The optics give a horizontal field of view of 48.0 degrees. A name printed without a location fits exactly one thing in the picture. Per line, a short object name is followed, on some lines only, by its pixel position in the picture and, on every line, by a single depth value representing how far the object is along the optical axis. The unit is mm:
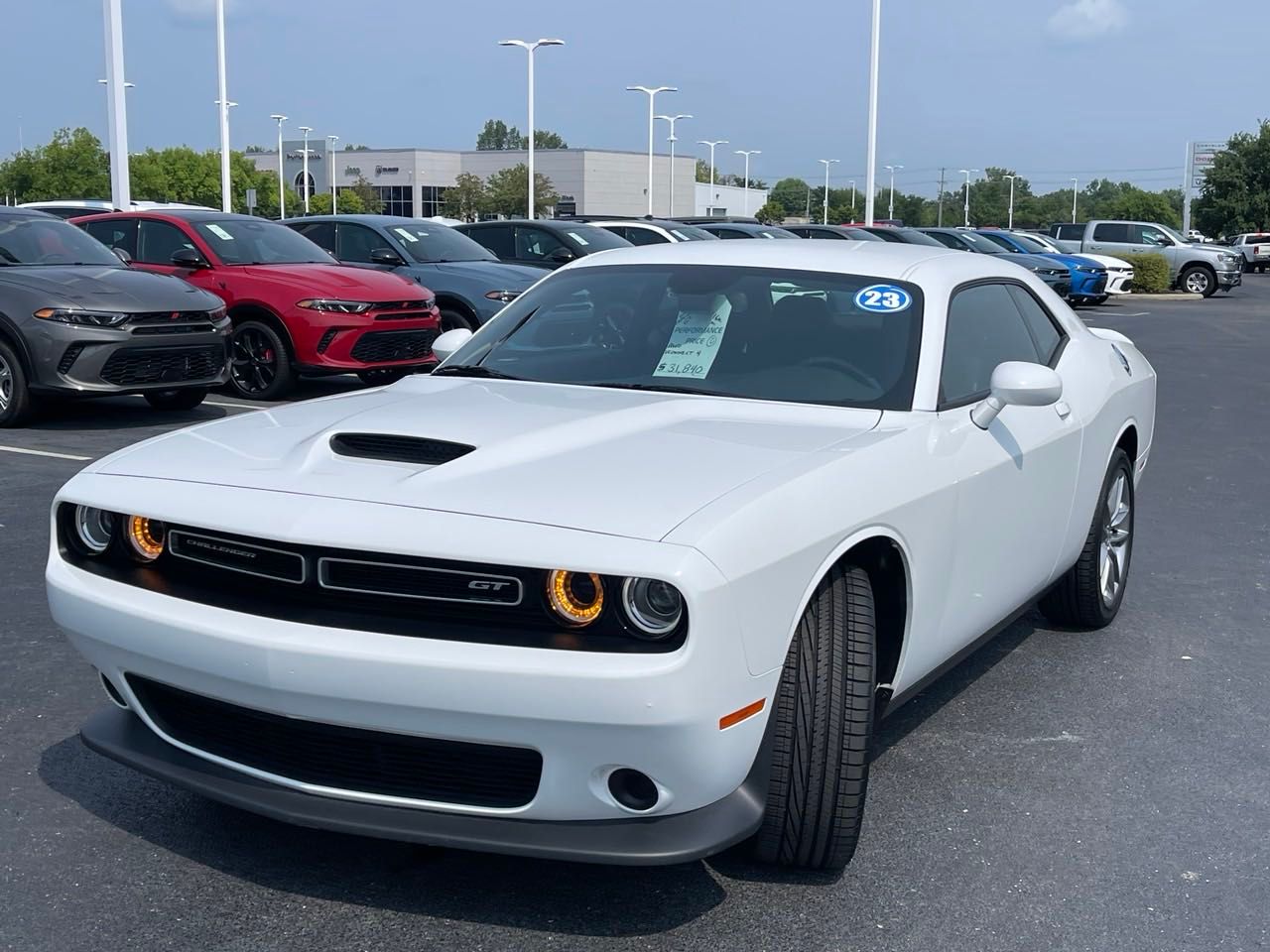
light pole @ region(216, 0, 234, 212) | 32531
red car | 11703
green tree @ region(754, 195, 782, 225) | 118962
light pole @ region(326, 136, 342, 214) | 97812
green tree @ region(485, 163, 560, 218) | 87250
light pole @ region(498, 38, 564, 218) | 51562
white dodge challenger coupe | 2799
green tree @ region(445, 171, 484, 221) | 91375
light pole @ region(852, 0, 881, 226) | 37156
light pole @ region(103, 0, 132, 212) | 20922
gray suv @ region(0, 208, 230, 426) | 9859
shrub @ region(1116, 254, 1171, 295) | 34250
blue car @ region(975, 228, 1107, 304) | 29062
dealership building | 108062
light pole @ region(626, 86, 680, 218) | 65844
